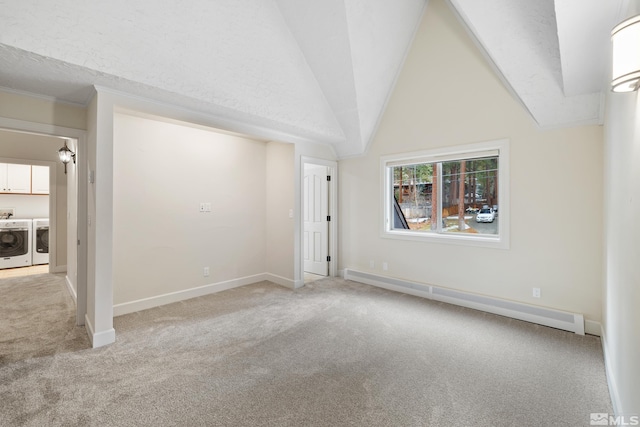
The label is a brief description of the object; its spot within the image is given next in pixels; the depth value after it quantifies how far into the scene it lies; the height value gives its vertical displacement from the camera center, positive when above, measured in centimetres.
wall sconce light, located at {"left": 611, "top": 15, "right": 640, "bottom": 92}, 114 +66
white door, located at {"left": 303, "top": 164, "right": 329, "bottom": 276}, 527 -12
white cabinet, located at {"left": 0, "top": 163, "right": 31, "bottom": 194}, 593 +70
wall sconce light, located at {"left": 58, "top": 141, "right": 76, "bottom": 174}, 425 +84
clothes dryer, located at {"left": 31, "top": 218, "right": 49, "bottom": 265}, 607 -62
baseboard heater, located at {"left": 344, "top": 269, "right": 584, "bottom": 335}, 299 -108
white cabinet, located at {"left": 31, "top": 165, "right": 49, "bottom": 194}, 630 +70
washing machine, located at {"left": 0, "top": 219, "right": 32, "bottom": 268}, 568 -63
